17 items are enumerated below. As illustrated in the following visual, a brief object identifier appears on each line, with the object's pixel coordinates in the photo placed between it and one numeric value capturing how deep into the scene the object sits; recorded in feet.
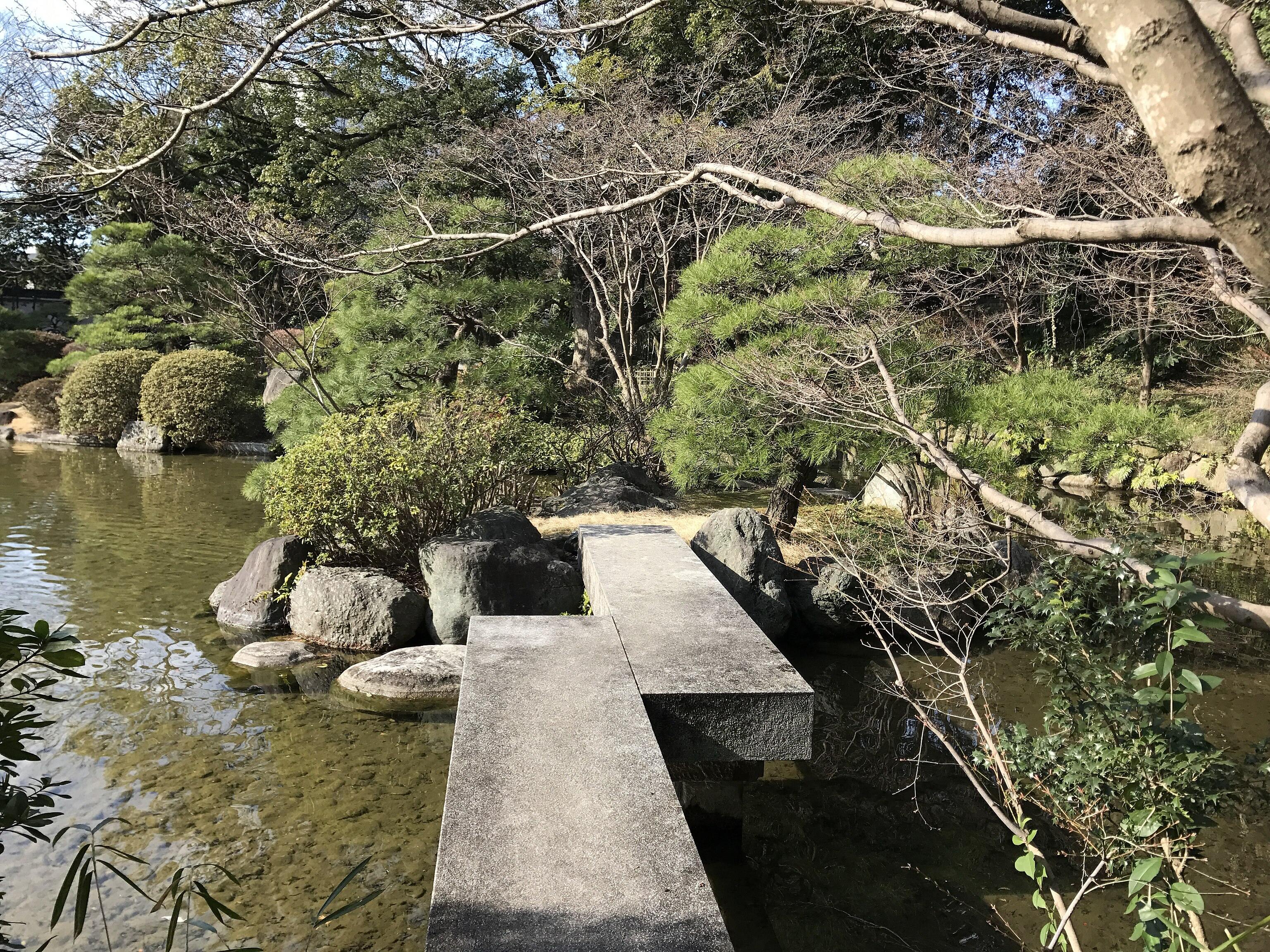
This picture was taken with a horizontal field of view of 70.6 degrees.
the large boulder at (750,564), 20.13
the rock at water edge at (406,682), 16.39
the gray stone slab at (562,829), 6.42
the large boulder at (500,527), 20.01
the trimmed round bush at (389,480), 20.47
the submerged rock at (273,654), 17.87
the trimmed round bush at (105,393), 49.16
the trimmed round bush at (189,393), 47.65
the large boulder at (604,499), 27.04
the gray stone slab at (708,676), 10.77
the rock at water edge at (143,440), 47.98
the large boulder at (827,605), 20.89
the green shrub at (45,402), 53.57
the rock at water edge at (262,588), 20.02
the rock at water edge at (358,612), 18.94
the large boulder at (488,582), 18.31
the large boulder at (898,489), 24.70
